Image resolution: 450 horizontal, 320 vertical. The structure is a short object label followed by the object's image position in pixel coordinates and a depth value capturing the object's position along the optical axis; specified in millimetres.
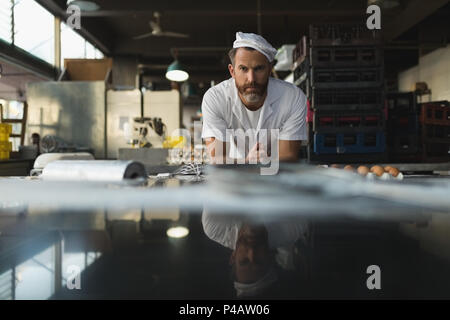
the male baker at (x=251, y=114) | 1814
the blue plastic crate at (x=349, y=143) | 3578
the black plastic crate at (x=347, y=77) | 3549
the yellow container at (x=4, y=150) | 3576
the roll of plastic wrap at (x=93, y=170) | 882
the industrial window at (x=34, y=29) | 6012
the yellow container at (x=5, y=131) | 3463
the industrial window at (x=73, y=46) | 7719
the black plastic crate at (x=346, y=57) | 3561
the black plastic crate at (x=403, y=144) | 3975
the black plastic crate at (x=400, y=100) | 4238
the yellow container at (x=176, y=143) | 4214
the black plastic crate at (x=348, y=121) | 3596
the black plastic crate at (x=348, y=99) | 3592
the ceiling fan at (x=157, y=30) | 6715
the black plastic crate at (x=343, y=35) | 3555
